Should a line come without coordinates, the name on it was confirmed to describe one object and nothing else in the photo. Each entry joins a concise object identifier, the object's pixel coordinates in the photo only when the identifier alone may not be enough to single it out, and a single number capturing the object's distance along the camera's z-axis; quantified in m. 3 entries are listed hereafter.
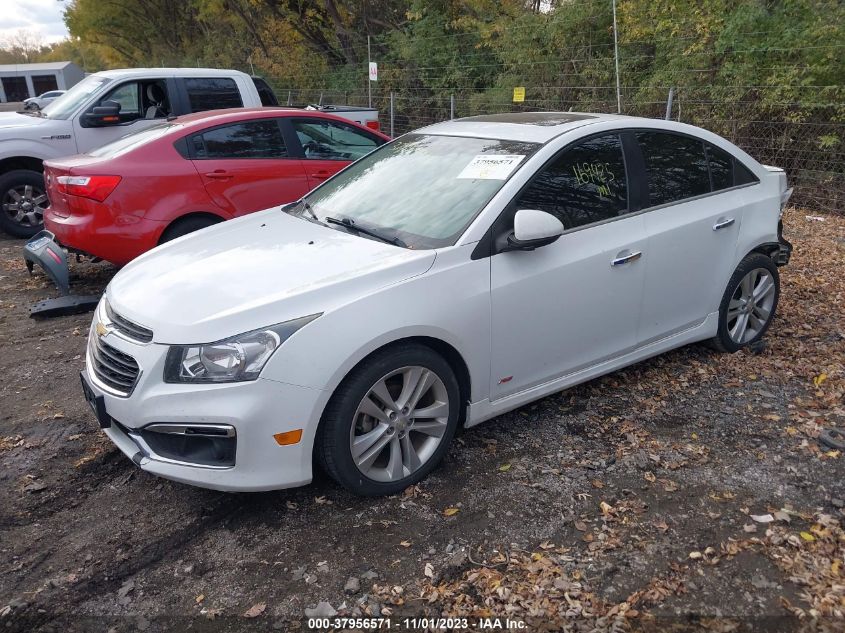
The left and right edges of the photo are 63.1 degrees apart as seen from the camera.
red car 5.87
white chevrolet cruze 2.93
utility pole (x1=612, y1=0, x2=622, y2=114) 11.70
